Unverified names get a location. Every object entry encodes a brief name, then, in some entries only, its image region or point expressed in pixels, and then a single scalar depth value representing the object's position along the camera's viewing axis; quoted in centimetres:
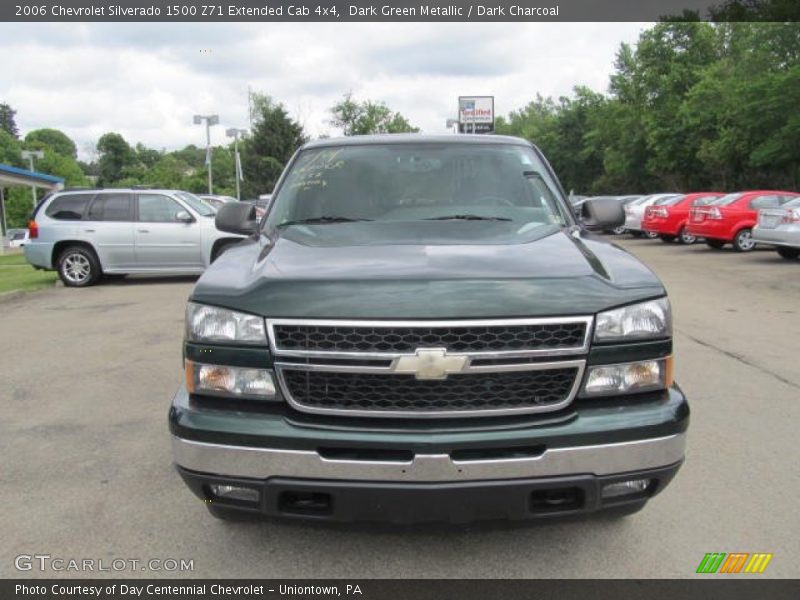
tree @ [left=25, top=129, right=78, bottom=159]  13212
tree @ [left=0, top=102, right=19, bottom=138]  12750
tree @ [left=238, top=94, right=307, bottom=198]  6633
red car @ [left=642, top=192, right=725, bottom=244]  2106
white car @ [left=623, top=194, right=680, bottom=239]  2397
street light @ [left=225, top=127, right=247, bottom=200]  4166
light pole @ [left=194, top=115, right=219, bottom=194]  3619
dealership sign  5706
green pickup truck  251
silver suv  1348
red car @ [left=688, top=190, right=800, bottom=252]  1727
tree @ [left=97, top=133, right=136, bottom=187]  12644
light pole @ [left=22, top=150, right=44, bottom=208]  4511
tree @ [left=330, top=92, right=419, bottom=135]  6850
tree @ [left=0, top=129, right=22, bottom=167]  9406
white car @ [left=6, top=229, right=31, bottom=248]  4389
